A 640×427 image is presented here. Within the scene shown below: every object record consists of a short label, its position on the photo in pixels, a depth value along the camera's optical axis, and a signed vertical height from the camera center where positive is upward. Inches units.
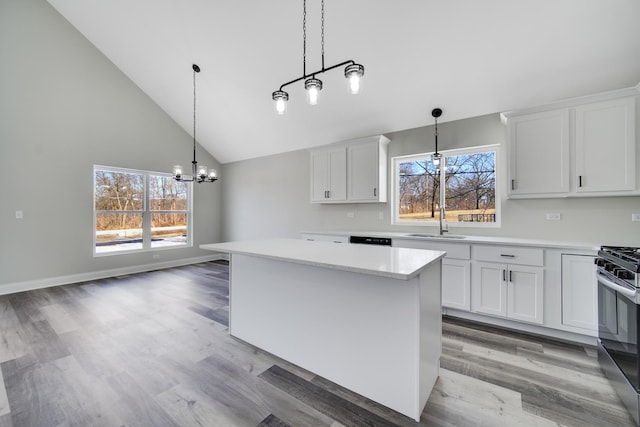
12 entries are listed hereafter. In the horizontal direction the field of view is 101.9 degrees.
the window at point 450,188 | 136.7 +14.6
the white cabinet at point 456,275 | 116.0 -27.9
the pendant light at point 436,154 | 136.3 +31.5
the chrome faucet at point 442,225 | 140.7 -6.6
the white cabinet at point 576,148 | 97.2 +26.4
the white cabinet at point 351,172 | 155.2 +26.5
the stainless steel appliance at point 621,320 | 59.8 -28.2
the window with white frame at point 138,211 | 196.2 +1.8
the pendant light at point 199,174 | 154.9 +24.4
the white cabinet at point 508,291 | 103.0 -32.2
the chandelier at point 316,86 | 71.4 +37.7
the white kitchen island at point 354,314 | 62.3 -29.0
